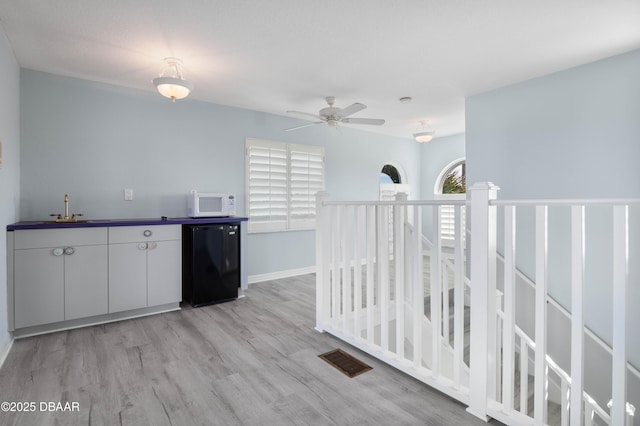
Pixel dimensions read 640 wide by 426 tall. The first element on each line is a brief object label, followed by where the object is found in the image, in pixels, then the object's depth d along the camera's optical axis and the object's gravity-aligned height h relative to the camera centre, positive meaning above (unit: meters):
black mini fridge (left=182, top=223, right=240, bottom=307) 3.48 -0.55
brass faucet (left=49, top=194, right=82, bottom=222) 3.02 -0.02
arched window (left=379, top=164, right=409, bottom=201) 6.43 +0.63
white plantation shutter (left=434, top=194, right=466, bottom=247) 6.48 -0.25
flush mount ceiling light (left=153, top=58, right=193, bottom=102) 2.75 +1.09
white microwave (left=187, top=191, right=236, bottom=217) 3.67 +0.09
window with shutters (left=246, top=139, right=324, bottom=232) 4.58 +0.43
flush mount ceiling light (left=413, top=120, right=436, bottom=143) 5.05 +1.17
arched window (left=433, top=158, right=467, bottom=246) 6.53 +0.50
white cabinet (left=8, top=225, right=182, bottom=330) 2.68 -0.52
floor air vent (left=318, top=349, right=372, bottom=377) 2.16 -1.04
